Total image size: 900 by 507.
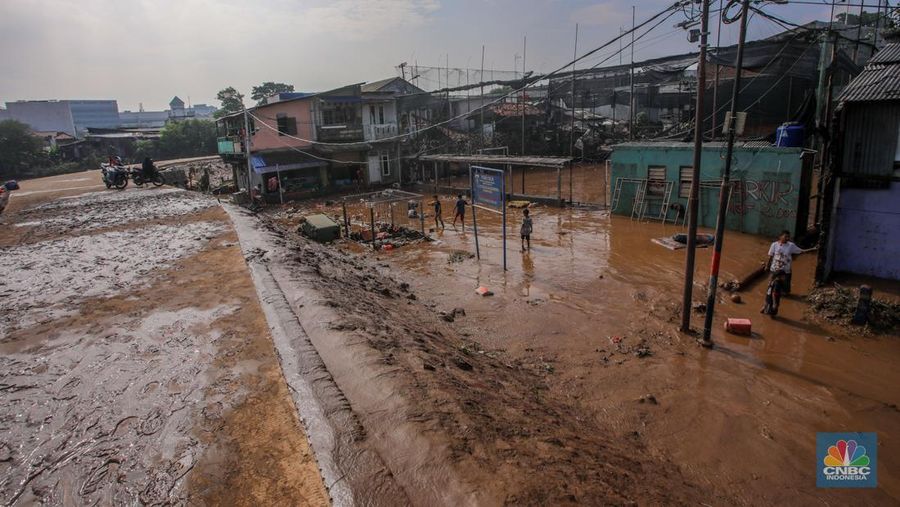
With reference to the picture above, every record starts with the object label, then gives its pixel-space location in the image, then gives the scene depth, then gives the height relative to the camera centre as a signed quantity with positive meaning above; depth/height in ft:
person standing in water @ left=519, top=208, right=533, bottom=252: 55.62 -7.95
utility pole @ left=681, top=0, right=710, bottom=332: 27.84 -2.30
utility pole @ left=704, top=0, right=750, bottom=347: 26.99 -2.68
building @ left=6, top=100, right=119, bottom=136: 225.60 +25.20
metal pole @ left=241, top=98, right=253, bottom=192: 92.49 +3.31
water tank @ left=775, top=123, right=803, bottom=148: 53.72 +1.59
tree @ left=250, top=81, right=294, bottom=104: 253.85 +38.51
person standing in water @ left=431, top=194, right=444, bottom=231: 70.69 -7.71
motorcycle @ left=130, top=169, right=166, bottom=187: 103.14 -2.55
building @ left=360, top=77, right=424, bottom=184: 112.88 +7.35
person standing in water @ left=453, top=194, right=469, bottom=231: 67.38 -6.77
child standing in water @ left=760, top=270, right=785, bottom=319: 35.45 -10.26
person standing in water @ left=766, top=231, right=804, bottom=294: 35.29 -7.43
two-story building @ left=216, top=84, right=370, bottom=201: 103.40 +4.67
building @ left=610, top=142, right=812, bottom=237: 54.49 -3.95
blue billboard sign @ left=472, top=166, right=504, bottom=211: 48.42 -3.07
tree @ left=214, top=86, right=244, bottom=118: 213.46 +28.09
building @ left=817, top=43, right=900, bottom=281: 35.94 -2.31
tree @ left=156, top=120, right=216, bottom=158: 182.80 +9.67
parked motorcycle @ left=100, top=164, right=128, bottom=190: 97.60 -2.08
